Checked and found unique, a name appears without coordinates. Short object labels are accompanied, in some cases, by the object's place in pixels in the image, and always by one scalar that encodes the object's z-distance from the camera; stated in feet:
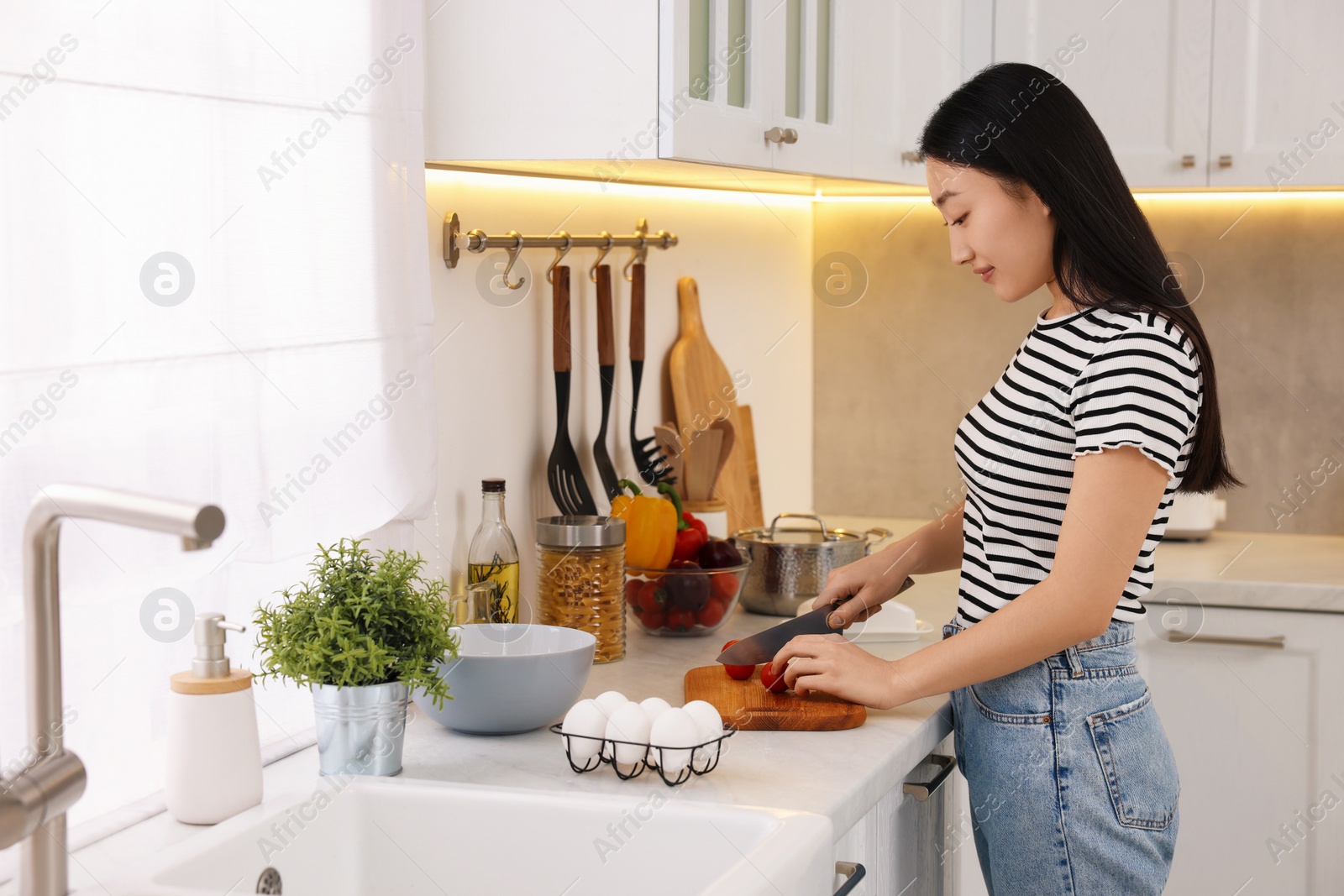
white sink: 3.65
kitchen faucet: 2.51
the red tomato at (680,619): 6.22
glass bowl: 6.17
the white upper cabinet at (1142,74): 8.14
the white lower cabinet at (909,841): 4.45
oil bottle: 5.45
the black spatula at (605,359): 6.66
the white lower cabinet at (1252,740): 7.43
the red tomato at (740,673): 5.12
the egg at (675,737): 4.04
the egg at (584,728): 4.14
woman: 4.14
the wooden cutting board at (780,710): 4.70
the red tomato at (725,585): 6.24
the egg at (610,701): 4.22
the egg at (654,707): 4.19
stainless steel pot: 6.84
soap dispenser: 3.65
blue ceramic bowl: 4.42
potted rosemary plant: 3.93
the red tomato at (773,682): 4.88
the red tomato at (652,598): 6.19
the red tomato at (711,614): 6.26
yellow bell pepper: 6.12
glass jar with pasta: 5.61
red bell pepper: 6.36
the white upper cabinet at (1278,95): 7.99
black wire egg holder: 4.09
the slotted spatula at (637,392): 6.97
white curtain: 3.46
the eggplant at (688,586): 6.15
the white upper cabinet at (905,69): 6.94
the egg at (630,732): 4.09
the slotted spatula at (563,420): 6.31
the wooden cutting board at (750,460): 8.48
